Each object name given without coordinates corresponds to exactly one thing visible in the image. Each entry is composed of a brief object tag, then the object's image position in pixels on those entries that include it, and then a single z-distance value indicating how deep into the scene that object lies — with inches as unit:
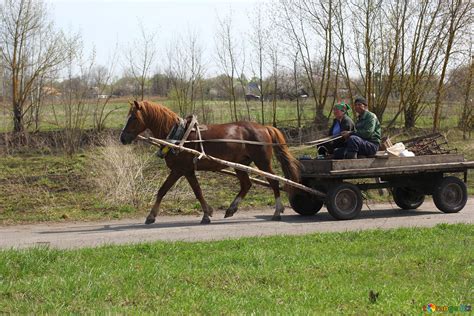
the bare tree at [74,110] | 848.3
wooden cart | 482.6
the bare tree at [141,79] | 989.4
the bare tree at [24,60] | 991.6
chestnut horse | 485.7
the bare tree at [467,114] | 1053.2
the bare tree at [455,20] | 944.3
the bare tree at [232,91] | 986.7
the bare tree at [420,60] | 920.9
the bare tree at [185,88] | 949.8
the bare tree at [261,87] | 976.1
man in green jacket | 488.1
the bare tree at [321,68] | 916.0
